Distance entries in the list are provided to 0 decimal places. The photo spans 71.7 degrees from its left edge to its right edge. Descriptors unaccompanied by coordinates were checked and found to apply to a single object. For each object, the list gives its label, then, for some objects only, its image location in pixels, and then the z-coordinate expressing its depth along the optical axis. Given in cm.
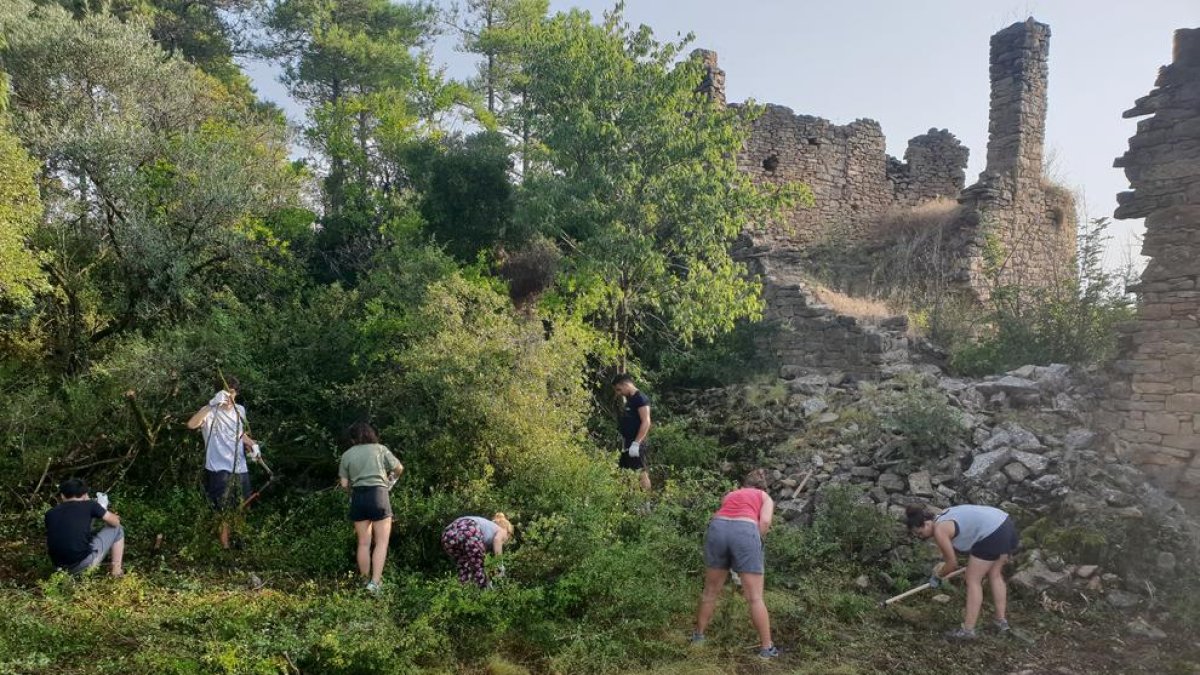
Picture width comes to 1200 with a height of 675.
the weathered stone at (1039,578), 679
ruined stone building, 1256
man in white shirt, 776
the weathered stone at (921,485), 827
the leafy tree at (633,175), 1055
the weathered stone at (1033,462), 808
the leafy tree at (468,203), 1288
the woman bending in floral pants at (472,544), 633
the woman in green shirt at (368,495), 663
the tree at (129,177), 1142
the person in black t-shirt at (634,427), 852
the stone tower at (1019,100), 1505
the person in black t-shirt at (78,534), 638
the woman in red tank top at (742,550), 583
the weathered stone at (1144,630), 623
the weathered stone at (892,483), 851
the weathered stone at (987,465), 823
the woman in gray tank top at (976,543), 621
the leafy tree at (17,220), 904
